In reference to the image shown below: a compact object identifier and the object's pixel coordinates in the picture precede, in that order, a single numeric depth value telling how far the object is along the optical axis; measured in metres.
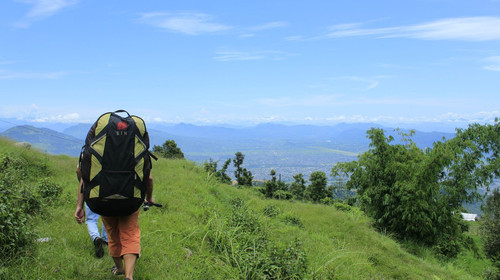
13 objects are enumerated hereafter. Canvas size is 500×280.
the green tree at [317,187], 39.81
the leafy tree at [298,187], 41.37
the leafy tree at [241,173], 39.33
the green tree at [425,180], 12.94
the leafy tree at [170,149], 39.59
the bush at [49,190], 6.45
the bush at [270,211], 8.40
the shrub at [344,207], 15.03
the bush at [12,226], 3.50
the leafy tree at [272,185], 37.11
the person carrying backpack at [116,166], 2.98
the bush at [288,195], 31.93
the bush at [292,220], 8.90
